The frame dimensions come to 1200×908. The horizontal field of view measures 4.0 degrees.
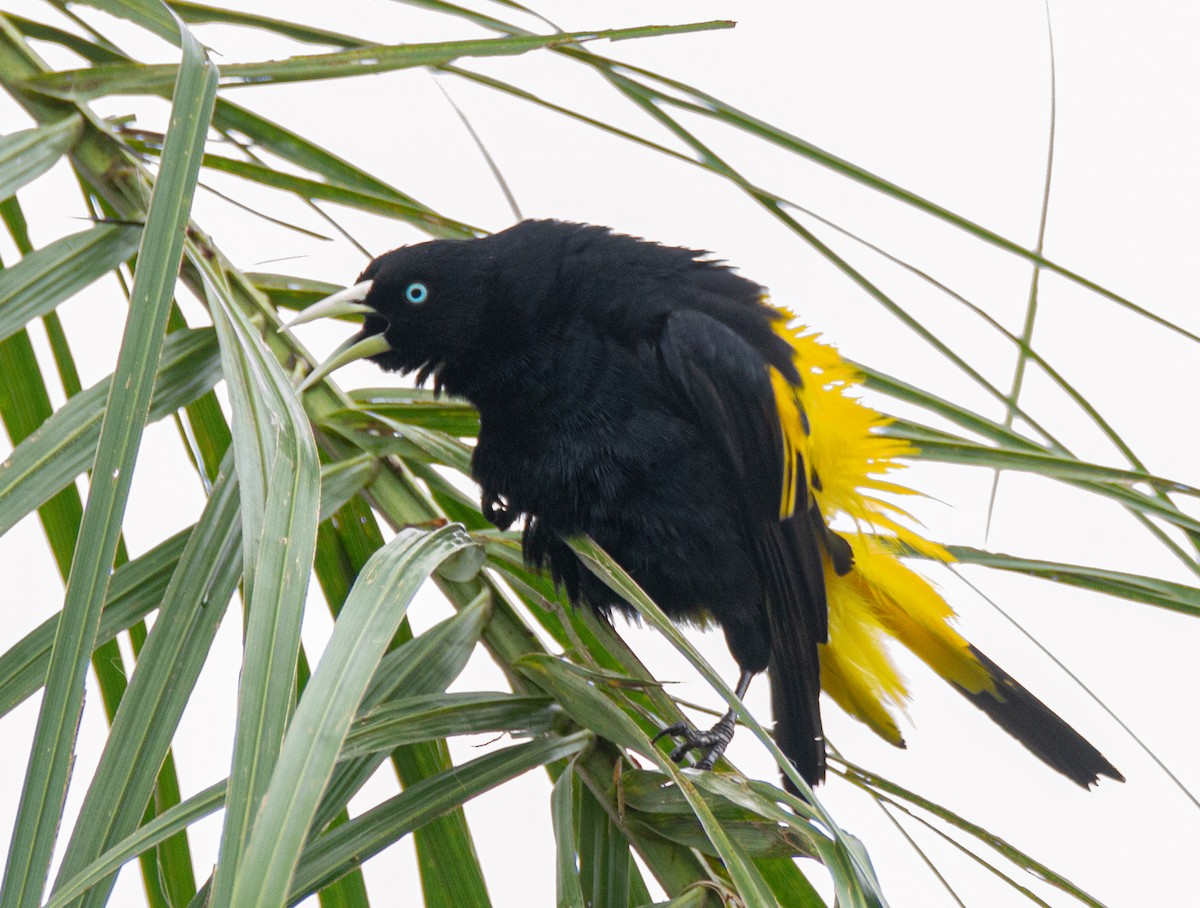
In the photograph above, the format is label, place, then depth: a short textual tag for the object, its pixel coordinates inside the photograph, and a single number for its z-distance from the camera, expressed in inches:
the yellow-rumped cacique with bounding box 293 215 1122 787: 215.1
